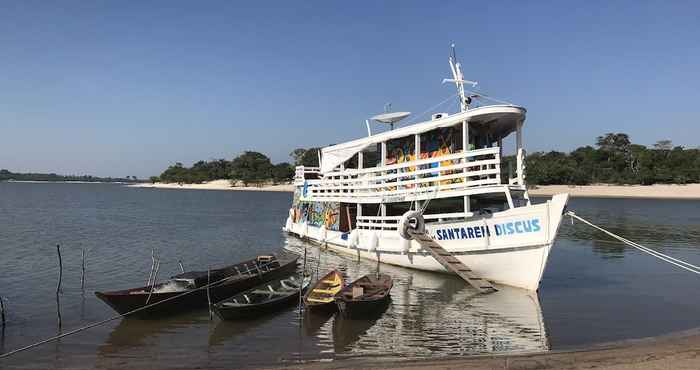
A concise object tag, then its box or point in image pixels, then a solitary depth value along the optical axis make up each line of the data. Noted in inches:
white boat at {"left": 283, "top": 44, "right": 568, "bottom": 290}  665.6
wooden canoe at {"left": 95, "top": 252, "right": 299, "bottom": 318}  559.5
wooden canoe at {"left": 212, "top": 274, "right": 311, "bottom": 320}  559.2
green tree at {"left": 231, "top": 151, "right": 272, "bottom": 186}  6279.5
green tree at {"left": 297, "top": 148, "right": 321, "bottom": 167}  4721.7
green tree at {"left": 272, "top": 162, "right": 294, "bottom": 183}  6161.9
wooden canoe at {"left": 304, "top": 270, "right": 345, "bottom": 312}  582.6
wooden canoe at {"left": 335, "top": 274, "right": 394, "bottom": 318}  571.8
